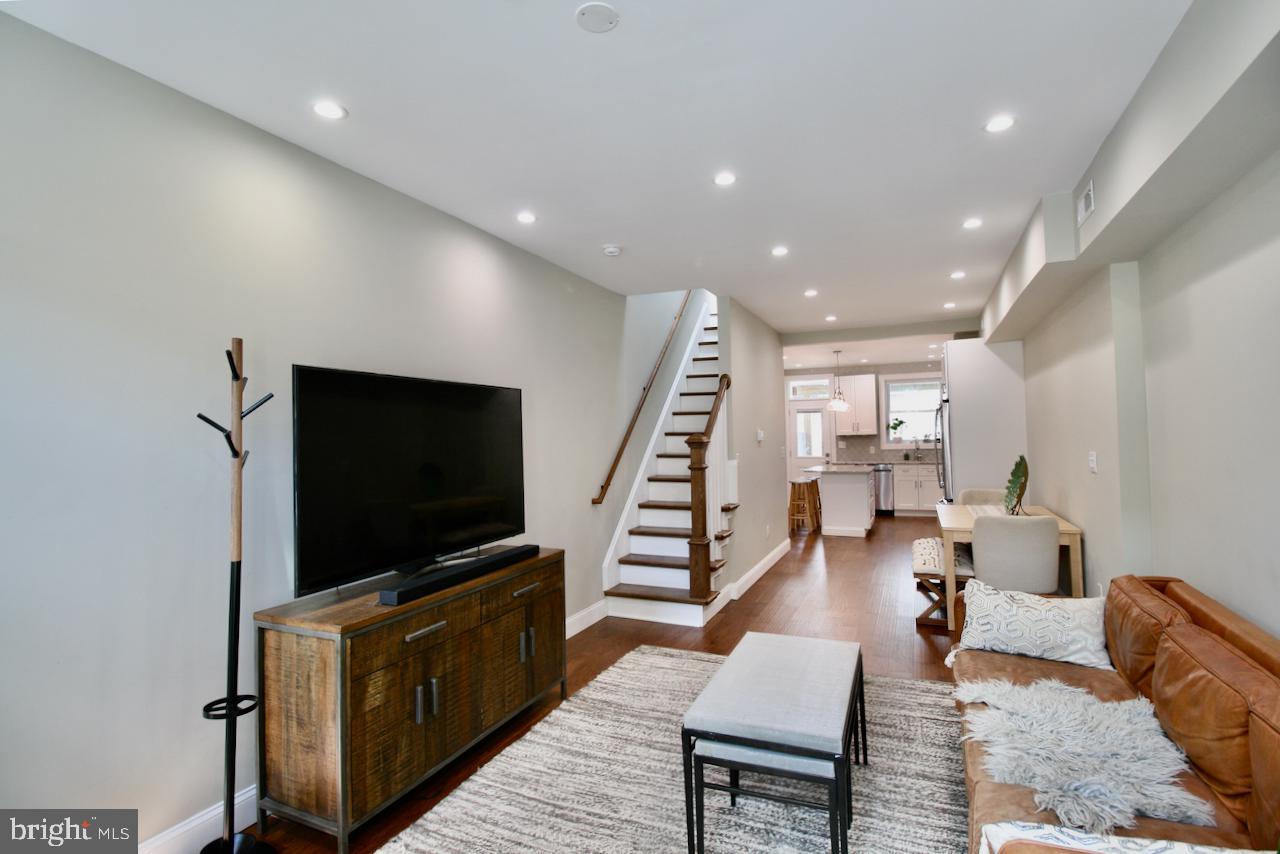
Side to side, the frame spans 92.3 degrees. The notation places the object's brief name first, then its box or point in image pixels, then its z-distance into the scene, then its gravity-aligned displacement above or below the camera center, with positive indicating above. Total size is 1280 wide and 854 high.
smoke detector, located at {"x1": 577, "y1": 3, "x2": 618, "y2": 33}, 1.73 +1.24
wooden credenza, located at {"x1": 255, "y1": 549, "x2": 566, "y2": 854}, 2.07 -0.91
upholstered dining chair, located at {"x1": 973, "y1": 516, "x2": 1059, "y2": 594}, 3.64 -0.68
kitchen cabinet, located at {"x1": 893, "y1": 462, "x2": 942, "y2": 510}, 10.52 -0.80
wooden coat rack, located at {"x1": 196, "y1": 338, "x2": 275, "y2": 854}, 1.95 -0.58
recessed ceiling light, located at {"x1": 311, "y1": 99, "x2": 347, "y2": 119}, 2.23 +1.26
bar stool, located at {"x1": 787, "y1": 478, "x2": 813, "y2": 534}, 8.90 -0.95
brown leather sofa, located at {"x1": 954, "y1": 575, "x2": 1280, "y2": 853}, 1.44 -0.76
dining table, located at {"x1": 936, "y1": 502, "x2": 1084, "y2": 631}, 3.84 -0.63
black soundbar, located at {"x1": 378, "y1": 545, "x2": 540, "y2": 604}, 2.31 -0.53
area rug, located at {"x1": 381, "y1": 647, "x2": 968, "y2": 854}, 2.11 -1.35
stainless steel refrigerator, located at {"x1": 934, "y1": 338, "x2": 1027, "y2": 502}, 5.54 +0.25
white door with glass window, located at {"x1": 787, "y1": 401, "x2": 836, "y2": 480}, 11.46 +0.13
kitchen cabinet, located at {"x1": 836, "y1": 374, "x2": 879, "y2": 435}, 11.02 +0.62
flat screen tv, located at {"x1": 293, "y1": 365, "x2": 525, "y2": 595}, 2.24 -0.10
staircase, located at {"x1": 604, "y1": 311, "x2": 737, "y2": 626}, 4.66 -0.72
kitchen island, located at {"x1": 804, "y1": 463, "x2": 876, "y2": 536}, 8.48 -0.83
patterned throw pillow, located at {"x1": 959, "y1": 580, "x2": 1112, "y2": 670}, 2.49 -0.79
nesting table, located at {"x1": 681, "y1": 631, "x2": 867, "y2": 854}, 1.83 -0.88
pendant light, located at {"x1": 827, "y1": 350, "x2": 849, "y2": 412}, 10.55 +0.64
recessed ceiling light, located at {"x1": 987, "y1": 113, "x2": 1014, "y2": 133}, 2.41 +1.26
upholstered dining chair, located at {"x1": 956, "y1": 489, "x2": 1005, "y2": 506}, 5.24 -0.50
